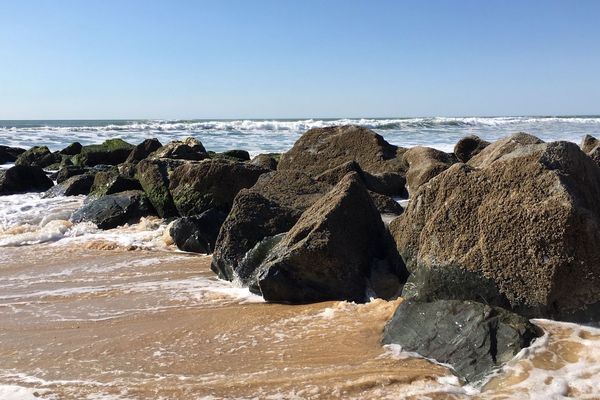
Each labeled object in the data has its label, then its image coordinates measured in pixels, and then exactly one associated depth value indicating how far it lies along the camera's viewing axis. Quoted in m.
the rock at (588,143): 9.29
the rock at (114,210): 8.97
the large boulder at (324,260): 4.81
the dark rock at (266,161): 11.18
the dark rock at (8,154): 20.77
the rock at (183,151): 12.58
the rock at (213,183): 8.09
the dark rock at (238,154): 15.35
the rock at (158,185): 9.02
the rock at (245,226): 5.80
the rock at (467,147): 11.28
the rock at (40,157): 18.94
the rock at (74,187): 12.05
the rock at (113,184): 10.22
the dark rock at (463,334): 3.41
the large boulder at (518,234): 3.81
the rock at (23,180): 13.12
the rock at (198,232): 7.11
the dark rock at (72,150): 19.73
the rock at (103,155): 17.12
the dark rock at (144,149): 14.72
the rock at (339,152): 9.99
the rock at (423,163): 8.62
